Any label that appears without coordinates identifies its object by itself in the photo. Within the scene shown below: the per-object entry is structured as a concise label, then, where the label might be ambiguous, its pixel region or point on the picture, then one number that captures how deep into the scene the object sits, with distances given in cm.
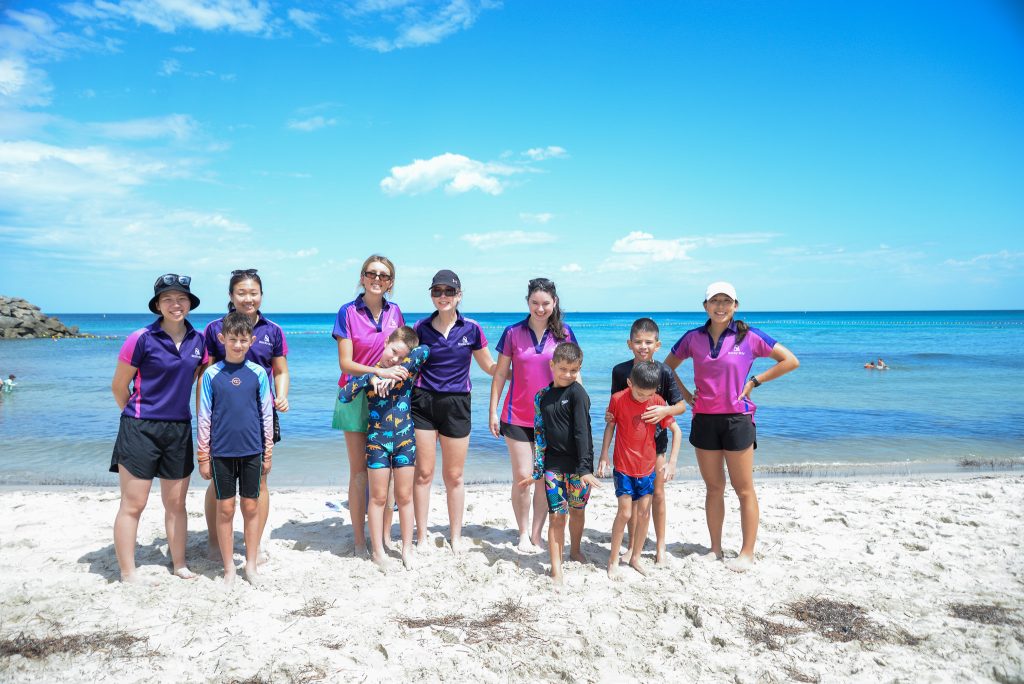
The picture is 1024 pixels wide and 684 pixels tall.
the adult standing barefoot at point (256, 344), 416
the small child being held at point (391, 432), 435
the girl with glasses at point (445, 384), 457
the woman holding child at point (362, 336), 443
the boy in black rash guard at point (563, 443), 412
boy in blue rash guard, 388
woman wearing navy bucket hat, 383
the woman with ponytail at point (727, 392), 435
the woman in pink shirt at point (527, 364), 463
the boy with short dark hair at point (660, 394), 421
